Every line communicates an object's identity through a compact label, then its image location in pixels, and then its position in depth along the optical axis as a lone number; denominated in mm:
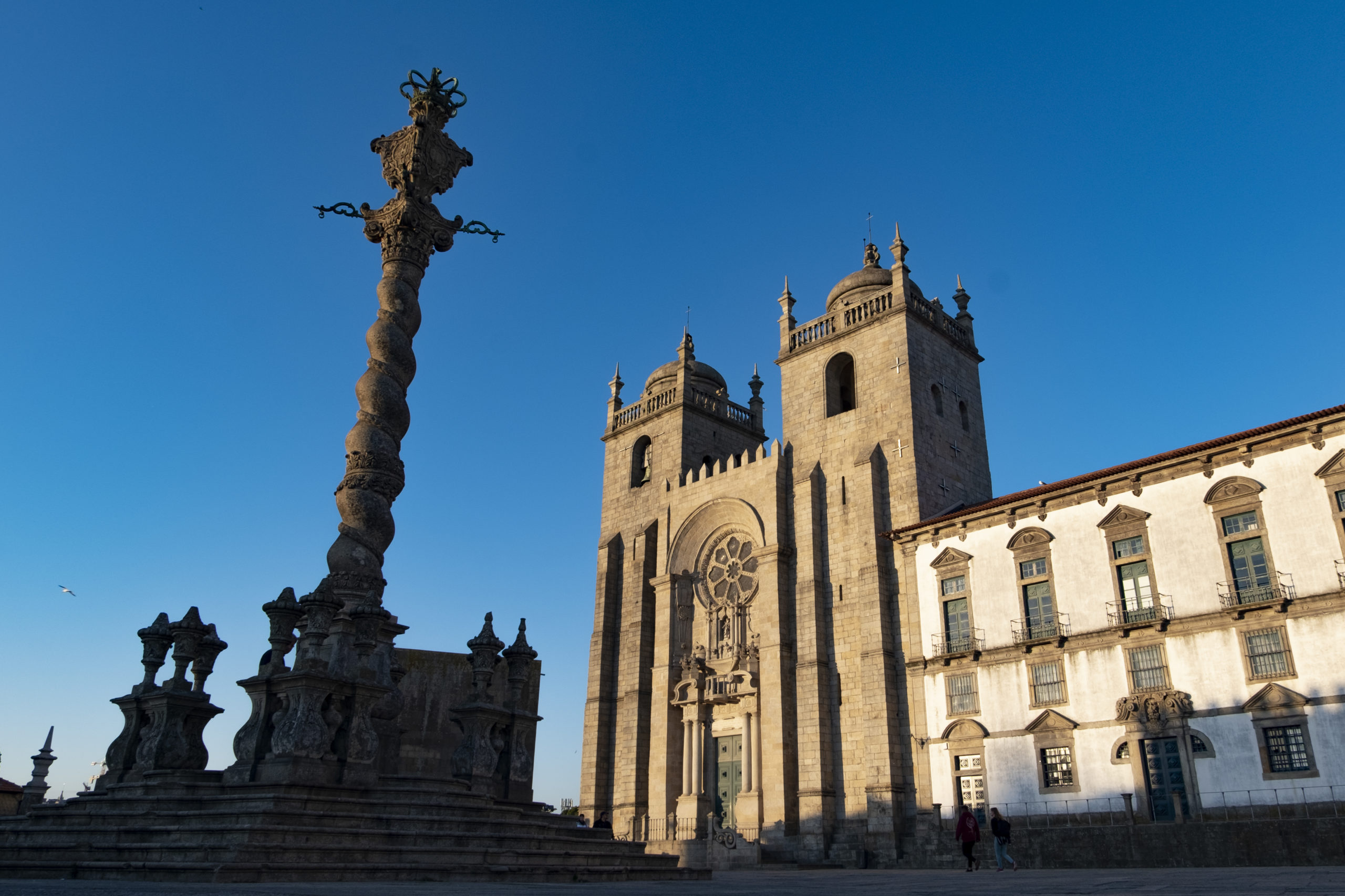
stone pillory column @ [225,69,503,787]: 15180
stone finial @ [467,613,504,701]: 18750
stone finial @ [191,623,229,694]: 17969
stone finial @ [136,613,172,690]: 18281
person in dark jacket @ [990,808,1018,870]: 20031
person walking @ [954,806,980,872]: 20188
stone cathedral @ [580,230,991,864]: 29766
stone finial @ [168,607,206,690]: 17797
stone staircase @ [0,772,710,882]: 12148
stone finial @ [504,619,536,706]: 19553
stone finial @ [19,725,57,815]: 22953
